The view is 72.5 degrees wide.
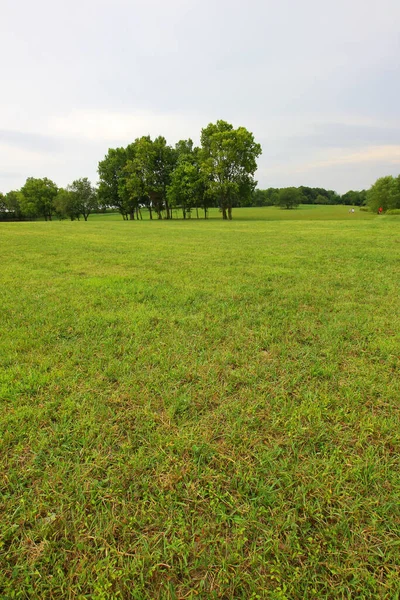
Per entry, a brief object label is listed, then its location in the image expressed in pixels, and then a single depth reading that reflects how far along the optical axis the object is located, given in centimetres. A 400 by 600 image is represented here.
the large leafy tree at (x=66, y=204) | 5459
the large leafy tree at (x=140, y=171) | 4084
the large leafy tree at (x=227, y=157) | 3294
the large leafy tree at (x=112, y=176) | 4603
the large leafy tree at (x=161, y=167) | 4209
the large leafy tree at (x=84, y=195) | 5644
